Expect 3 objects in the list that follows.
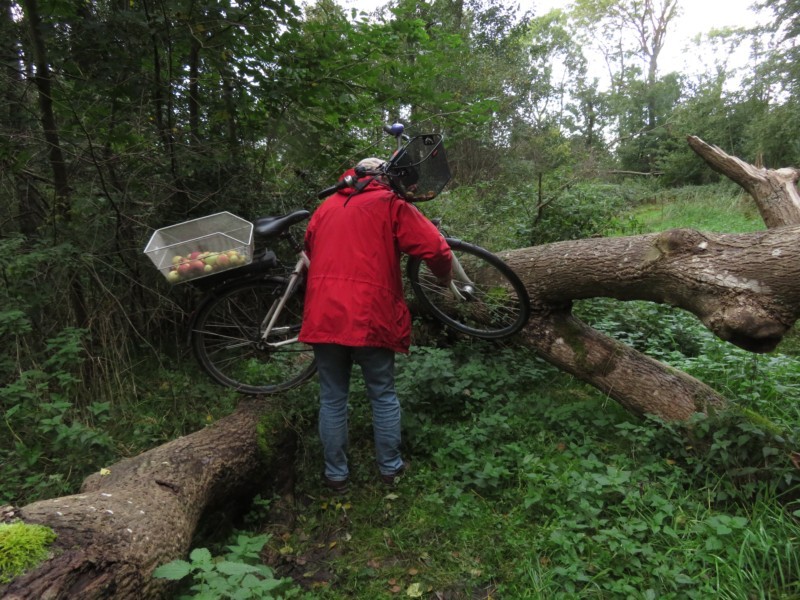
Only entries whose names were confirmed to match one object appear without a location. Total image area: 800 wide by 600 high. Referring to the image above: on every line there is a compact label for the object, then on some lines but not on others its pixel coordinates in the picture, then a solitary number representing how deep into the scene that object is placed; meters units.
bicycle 3.08
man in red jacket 2.47
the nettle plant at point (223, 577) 1.55
